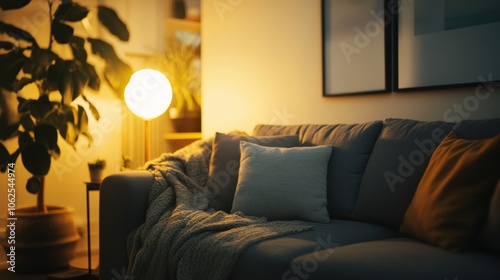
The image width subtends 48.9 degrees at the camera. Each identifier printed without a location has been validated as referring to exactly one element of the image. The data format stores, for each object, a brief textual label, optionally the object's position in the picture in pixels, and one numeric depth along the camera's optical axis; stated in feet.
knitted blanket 6.46
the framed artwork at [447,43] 7.59
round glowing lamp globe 11.14
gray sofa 5.22
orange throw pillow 5.50
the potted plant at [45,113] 10.07
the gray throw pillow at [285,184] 7.61
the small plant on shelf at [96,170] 10.43
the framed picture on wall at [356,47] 8.95
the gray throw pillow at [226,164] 8.67
